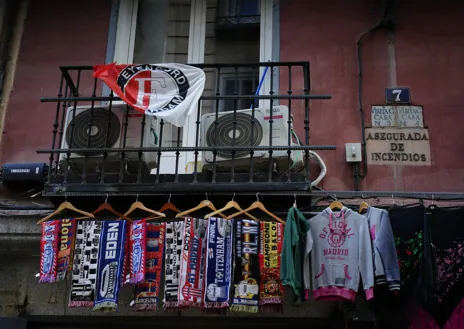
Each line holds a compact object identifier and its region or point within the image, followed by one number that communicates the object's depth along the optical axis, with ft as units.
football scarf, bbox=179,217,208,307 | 17.99
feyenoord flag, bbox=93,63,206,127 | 19.83
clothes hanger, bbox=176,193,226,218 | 18.95
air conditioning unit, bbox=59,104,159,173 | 20.70
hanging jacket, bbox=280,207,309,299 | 17.22
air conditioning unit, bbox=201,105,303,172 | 20.10
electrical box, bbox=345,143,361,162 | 21.47
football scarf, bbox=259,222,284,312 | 18.04
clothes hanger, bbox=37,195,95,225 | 19.56
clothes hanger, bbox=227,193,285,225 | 18.92
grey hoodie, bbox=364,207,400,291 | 17.28
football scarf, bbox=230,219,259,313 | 17.94
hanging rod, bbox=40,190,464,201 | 19.87
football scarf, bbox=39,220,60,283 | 18.74
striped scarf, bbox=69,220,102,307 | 18.81
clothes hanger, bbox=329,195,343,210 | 18.74
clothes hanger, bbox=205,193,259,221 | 18.79
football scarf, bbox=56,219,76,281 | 18.90
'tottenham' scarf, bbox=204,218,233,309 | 17.88
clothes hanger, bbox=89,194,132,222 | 19.77
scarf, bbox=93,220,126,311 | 18.45
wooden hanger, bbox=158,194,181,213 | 19.58
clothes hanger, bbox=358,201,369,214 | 18.70
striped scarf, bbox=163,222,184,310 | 18.30
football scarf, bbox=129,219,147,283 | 18.37
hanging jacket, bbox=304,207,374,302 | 17.85
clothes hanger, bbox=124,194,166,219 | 19.13
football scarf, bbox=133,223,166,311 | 18.56
